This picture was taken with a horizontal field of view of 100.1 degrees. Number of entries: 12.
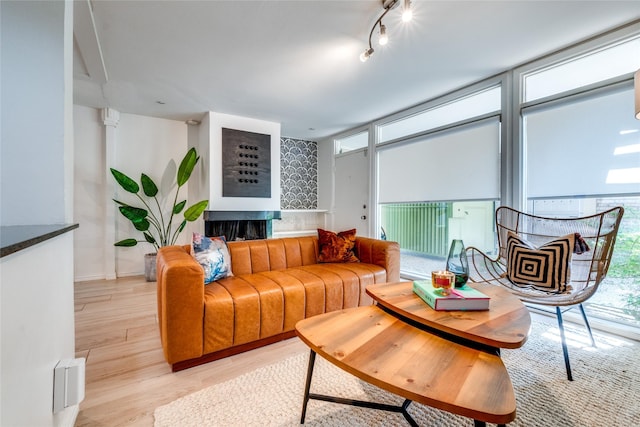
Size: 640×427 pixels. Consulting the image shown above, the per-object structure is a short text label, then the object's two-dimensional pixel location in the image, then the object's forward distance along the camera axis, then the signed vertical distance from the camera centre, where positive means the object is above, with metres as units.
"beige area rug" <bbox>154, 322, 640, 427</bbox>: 1.26 -0.97
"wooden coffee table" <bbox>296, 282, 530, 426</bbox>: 0.79 -0.54
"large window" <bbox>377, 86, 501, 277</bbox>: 2.96 +0.45
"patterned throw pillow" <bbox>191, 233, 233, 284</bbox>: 2.02 -0.34
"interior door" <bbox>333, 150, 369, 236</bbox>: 4.53 +0.37
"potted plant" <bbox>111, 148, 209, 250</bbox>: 3.55 +0.02
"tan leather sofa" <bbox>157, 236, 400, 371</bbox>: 1.63 -0.58
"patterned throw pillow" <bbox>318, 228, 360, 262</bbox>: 2.78 -0.35
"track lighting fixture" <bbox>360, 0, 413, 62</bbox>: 1.71 +1.34
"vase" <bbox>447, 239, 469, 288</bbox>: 1.50 -0.28
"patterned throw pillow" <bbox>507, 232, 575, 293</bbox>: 1.92 -0.38
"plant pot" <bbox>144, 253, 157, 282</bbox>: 3.66 -0.76
